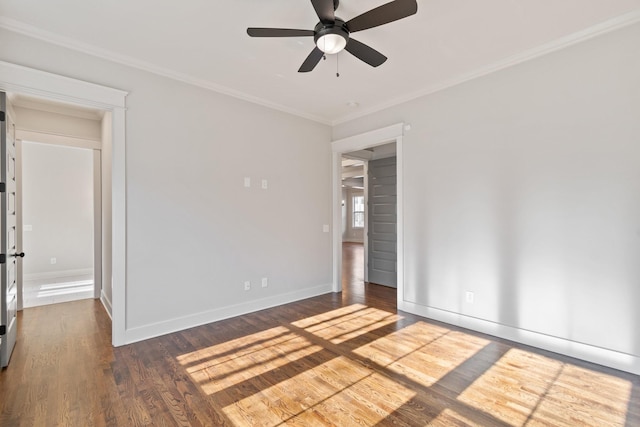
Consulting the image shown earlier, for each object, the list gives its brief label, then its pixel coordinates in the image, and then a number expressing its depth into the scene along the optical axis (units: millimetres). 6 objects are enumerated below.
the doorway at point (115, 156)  2814
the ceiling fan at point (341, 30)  1938
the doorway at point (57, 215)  6172
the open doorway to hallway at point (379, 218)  5570
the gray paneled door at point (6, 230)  2584
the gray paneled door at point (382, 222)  5566
